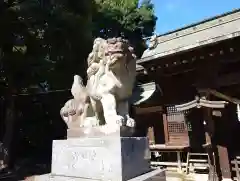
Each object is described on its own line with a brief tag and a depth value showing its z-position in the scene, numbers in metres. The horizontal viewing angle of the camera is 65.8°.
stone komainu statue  2.11
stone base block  1.88
